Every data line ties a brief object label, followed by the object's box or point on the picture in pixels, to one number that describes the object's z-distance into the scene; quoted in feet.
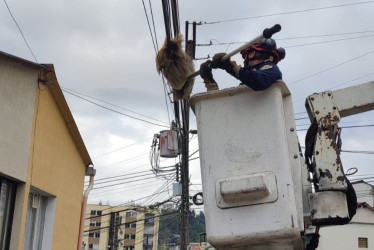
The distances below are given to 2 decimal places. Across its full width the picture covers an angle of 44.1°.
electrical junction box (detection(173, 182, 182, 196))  51.01
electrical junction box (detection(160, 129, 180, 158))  43.80
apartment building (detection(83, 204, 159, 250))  203.21
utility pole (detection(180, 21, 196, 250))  40.60
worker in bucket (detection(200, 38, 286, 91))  8.54
